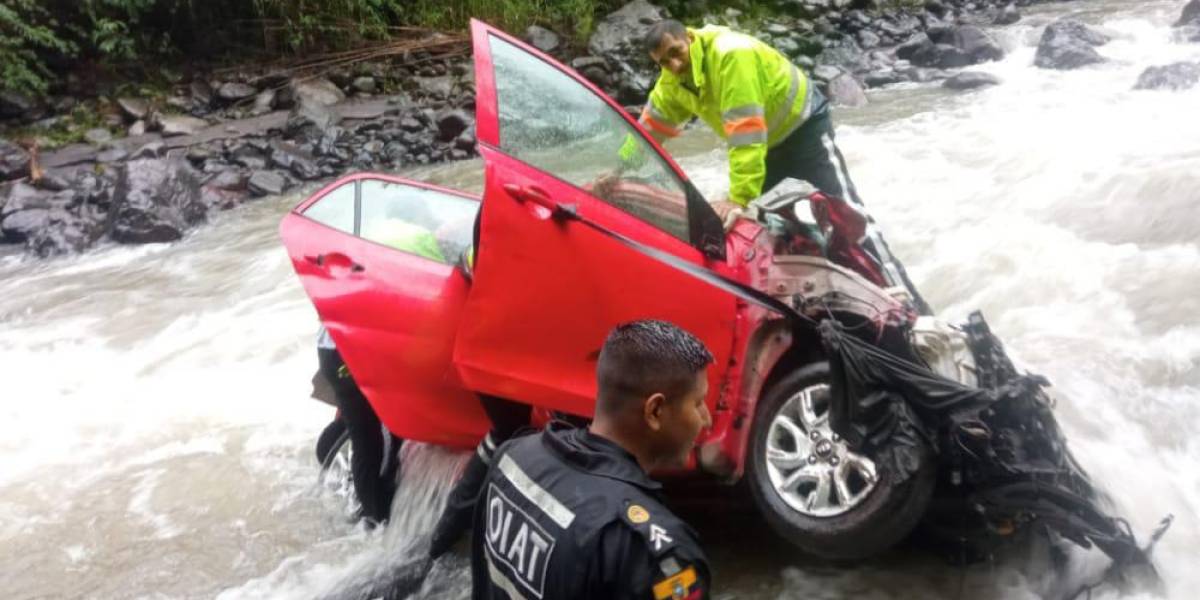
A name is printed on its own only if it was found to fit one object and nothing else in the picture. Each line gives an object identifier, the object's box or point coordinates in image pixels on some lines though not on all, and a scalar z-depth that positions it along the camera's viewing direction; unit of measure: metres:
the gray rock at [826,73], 14.60
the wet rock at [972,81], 12.25
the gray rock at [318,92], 14.58
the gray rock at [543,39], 15.84
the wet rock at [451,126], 13.43
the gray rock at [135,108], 14.58
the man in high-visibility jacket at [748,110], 4.05
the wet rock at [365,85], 15.12
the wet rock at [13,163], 12.73
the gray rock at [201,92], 15.09
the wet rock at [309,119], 13.62
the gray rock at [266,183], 12.27
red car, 3.01
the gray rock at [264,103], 14.66
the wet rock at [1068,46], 12.78
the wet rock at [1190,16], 13.94
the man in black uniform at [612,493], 1.49
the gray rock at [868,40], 16.59
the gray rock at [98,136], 13.91
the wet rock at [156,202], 10.78
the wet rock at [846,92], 12.87
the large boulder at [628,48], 14.84
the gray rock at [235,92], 15.06
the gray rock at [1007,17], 17.08
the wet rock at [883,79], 14.23
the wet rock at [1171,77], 9.68
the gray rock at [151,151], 12.76
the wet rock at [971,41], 14.51
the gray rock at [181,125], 13.93
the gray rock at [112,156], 13.01
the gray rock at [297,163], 12.77
